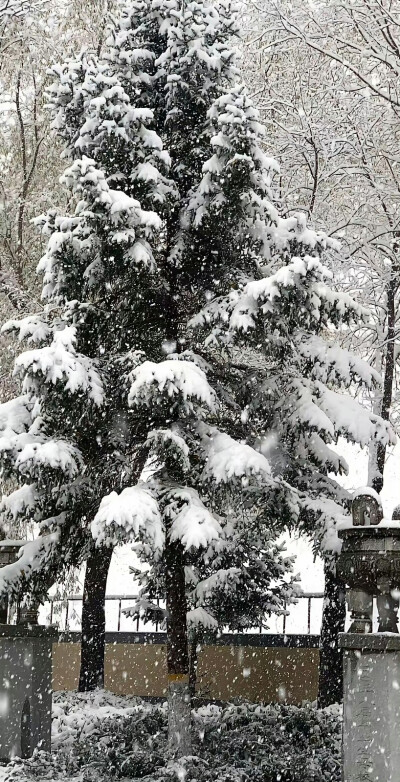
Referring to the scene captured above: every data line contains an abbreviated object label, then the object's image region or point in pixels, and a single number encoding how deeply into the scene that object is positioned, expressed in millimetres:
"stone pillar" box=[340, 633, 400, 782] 7422
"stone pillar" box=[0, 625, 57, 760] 9891
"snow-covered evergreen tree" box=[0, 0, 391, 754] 8805
